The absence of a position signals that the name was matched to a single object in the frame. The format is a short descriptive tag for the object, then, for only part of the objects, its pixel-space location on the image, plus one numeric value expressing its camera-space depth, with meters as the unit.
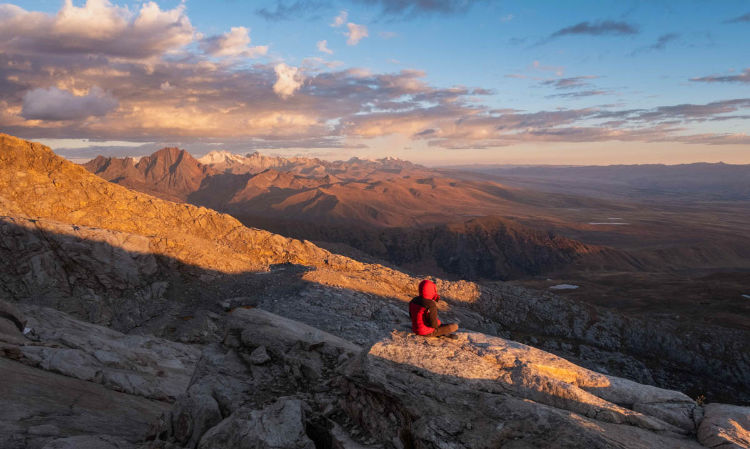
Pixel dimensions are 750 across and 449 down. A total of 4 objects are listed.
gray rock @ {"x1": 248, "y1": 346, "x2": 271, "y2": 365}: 11.66
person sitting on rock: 10.46
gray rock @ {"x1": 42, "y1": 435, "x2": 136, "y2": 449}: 8.80
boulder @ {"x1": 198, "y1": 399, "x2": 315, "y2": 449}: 8.30
